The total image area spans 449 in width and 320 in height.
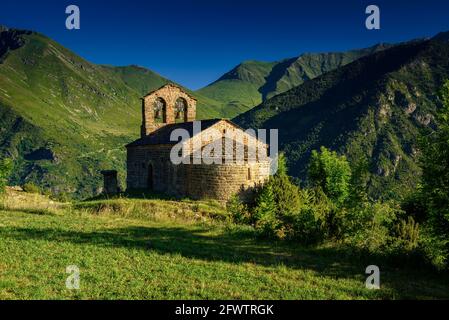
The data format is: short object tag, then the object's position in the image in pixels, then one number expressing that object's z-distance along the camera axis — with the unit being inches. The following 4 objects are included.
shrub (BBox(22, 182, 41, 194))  1699.9
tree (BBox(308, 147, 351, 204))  1321.4
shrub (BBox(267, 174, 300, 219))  943.0
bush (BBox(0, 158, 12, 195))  882.1
